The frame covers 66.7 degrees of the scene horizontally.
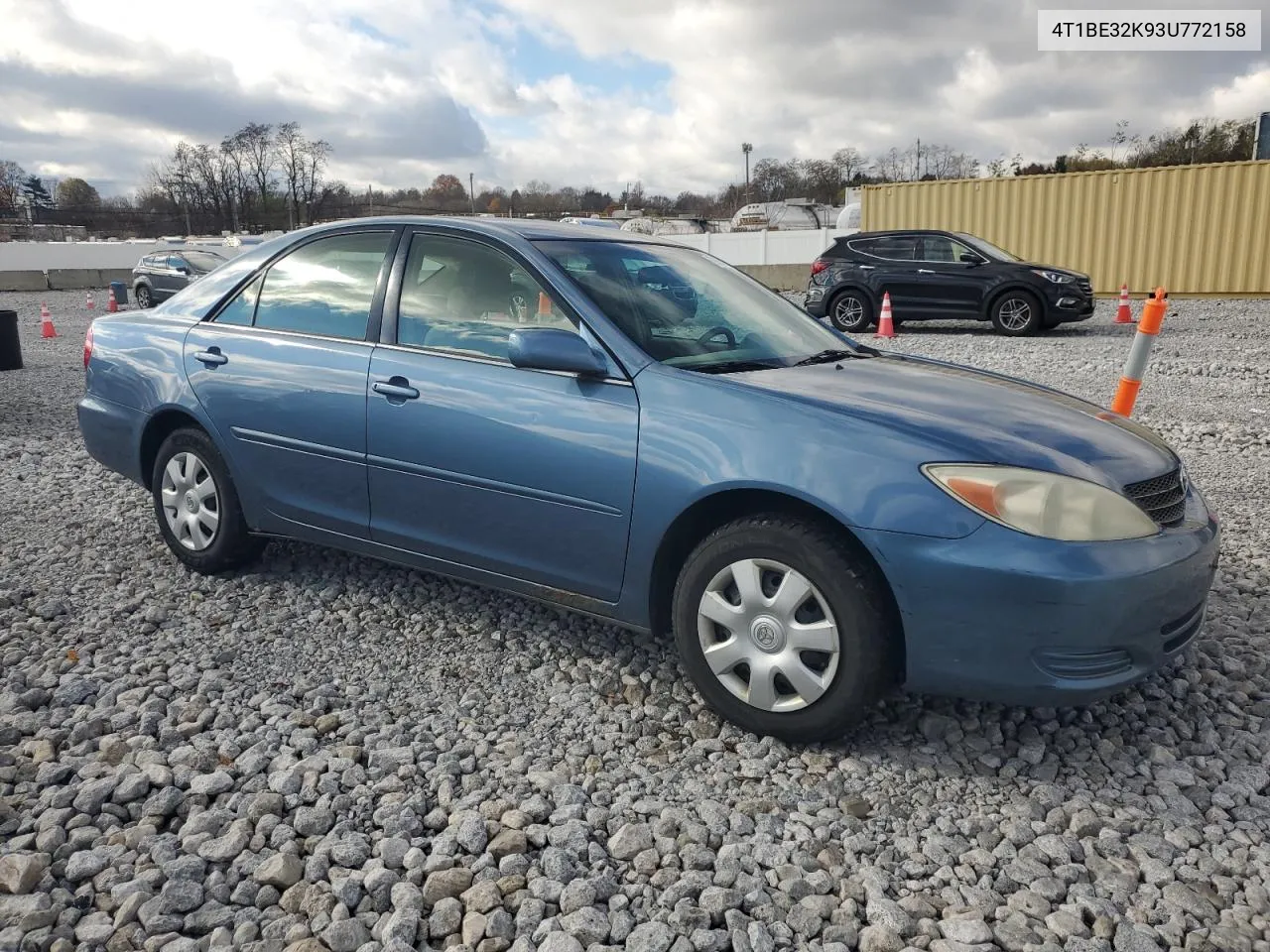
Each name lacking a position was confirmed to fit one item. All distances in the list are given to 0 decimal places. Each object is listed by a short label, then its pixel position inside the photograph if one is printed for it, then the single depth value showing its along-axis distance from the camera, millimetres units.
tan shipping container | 19531
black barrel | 11359
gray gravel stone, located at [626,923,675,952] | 2090
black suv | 13914
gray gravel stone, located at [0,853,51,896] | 2268
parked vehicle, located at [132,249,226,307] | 20766
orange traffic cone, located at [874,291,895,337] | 14014
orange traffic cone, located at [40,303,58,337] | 15562
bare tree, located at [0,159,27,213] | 67312
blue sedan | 2590
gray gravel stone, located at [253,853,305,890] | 2297
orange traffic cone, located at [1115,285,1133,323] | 15539
